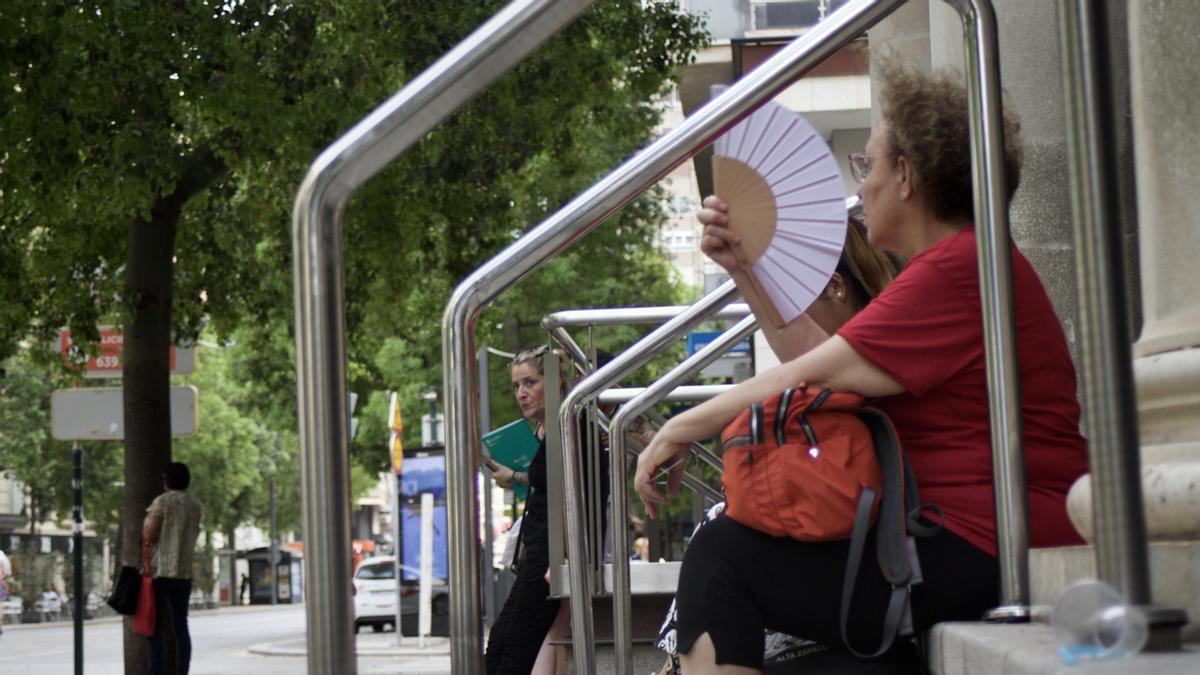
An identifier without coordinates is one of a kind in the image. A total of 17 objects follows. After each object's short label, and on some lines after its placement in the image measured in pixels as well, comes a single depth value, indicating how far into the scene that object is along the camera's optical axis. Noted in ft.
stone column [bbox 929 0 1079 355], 14.26
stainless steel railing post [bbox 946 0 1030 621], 8.41
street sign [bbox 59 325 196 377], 55.42
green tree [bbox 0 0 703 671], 40.22
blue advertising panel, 74.59
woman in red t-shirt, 8.52
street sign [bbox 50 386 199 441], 49.14
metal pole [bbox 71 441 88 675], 50.19
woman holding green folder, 21.02
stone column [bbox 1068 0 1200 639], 8.16
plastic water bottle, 5.19
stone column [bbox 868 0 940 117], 22.43
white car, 113.29
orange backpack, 8.29
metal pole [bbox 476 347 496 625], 55.36
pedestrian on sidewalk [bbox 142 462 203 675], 43.09
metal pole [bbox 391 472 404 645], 75.56
